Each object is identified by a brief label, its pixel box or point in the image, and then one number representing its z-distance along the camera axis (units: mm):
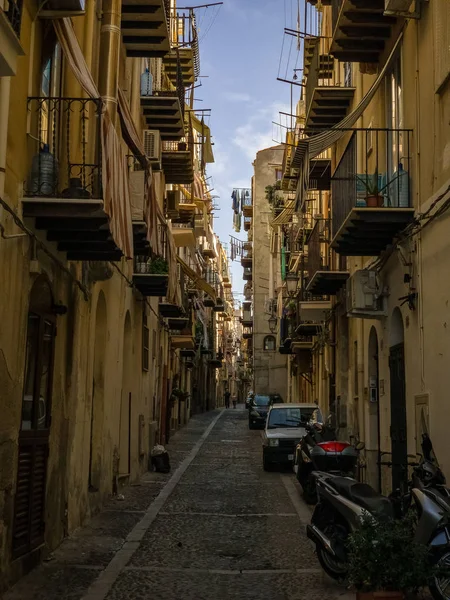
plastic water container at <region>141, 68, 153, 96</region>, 17234
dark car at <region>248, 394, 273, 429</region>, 37031
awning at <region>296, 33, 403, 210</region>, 12164
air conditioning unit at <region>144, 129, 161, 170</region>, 17672
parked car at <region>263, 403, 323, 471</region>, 19203
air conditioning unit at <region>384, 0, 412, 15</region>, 10008
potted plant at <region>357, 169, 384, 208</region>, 10891
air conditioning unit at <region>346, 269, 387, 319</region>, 12508
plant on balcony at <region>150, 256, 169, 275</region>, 16719
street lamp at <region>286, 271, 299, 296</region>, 26386
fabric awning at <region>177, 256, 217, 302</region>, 26281
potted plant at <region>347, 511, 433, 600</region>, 6113
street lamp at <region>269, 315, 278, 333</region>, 49794
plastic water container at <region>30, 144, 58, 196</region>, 8172
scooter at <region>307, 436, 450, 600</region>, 6435
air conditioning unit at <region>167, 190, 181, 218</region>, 23125
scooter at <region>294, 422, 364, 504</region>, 12367
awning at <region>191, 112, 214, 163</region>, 30188
